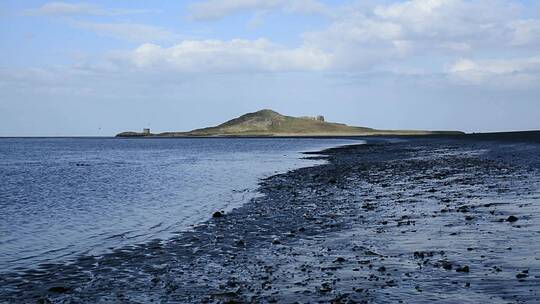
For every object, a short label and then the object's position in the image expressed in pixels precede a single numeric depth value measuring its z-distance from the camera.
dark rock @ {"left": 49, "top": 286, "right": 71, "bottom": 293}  14.94
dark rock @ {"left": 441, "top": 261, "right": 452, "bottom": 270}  15.25
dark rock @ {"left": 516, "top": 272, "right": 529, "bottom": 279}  13.85
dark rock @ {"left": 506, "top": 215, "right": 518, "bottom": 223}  22.01
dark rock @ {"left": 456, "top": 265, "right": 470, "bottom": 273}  14.84
